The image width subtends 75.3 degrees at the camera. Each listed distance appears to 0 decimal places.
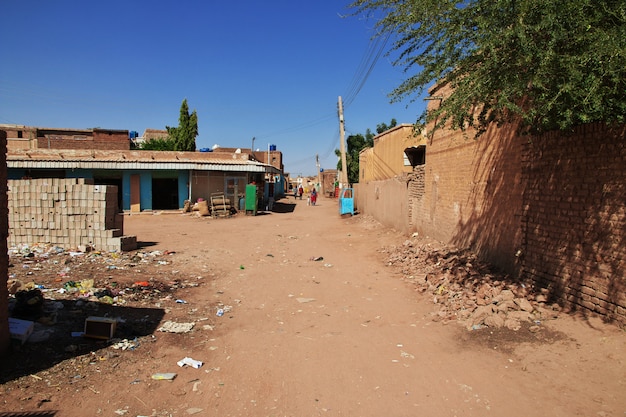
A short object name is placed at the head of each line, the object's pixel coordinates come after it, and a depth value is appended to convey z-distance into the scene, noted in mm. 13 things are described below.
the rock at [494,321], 5254
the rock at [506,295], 5771
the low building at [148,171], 22000
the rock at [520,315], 5238
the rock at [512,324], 5101
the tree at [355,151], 39000
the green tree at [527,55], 4148
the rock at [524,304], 5390
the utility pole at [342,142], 27691
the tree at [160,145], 35094
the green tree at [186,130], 33906
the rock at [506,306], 5527
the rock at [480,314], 5496
